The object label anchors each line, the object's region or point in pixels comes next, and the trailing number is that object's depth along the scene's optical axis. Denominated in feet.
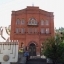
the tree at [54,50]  36.59
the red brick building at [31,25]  62.06
